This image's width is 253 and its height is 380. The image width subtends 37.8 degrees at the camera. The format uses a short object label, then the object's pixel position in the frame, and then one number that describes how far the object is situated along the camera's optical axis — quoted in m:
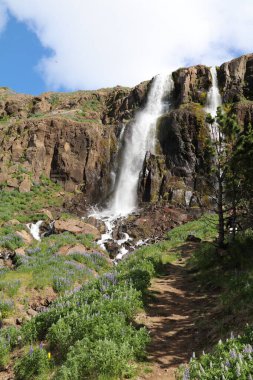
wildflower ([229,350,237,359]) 4.50
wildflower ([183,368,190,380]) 4.53
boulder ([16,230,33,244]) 21.31
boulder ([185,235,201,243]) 19.74
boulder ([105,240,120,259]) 22.09
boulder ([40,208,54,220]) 30.02
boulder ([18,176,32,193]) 36.53
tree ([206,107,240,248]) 13.80
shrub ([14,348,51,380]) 6.51
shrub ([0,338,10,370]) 7.34
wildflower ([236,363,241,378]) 4.04
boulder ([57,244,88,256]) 18.19
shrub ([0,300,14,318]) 10.99
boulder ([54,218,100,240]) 23.92
